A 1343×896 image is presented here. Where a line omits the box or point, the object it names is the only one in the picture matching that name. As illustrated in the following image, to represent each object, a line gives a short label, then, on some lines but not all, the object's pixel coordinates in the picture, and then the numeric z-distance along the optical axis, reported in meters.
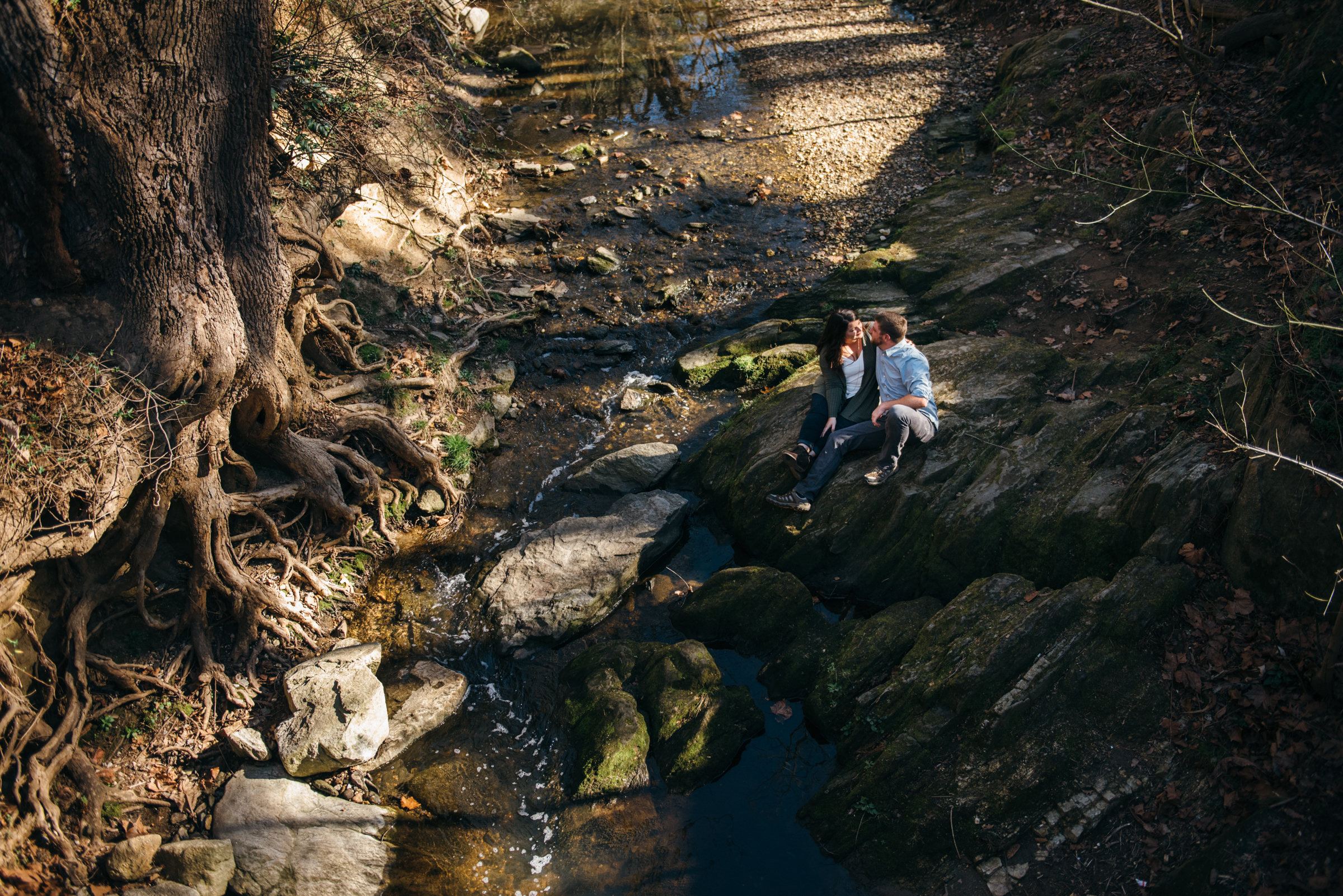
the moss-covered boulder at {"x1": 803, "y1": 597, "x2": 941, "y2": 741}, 6.19
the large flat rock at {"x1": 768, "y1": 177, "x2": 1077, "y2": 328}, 9.42
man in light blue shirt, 6.91
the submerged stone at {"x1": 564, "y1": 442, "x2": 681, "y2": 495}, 8.70
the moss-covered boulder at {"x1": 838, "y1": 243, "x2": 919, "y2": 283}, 10.64
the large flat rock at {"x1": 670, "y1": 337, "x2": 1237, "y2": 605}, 6.03
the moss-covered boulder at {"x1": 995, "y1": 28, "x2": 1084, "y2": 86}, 13.16
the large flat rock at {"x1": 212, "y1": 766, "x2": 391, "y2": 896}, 5.58
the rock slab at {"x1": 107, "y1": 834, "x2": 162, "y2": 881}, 5.46
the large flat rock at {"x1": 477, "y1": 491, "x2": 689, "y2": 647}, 7.27
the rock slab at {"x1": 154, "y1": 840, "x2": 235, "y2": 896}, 5.46
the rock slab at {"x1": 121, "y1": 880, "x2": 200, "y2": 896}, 5.27
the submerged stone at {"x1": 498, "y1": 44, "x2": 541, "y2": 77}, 16.67
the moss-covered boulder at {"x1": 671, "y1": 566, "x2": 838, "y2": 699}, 6.76
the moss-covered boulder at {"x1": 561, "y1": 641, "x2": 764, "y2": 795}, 6.07
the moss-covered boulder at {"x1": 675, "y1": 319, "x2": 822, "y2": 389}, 9.85
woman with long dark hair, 7.14
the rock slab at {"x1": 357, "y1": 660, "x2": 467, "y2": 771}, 6.41
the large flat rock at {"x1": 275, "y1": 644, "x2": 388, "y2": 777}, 6.13
